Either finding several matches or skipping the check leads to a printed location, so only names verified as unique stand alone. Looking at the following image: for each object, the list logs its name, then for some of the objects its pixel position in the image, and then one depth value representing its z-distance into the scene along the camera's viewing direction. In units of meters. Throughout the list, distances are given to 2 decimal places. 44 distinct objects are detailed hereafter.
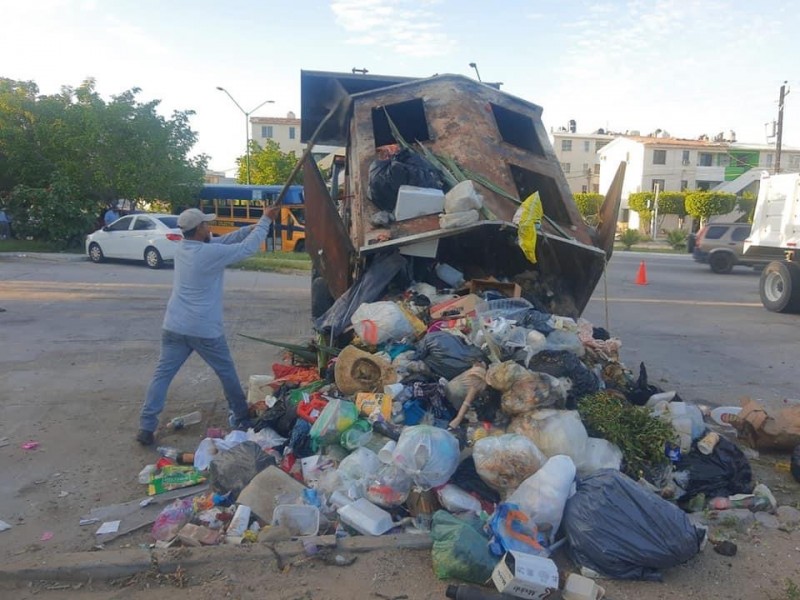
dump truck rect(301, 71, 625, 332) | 5.55
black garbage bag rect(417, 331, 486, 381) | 4.45
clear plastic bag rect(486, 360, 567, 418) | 3.94
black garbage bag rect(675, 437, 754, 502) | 3.90
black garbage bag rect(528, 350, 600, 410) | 4.36
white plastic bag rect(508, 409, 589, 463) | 3.69
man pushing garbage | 4.61
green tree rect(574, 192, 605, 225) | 42.12
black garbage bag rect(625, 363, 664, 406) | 5.02
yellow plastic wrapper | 5.19
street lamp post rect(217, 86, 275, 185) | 32.11
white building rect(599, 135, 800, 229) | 53.28
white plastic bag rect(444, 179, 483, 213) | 5.35
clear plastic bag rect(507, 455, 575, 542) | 3.22
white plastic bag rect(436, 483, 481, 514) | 3.44
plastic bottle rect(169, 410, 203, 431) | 4.91
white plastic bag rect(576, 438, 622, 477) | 3.69
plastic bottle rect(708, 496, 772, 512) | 3.73
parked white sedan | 16.56
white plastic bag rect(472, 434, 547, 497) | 3.42
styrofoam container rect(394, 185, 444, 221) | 5.50
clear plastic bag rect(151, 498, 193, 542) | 3.37
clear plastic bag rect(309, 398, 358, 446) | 4.08
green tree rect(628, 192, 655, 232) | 43.97
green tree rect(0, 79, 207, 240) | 21.16
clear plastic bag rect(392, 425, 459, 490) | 3.48
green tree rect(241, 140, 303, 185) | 38.72
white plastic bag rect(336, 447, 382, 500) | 3.62
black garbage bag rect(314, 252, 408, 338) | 5.45
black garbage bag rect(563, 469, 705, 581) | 3.02
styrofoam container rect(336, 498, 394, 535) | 3.33
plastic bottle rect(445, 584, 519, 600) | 2.79
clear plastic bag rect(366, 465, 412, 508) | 3.51
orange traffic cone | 16.01
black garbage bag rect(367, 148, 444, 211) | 5.68
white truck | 11.41
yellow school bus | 22.02
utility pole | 32.30
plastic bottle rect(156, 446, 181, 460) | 4.32
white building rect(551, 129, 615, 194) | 69.88
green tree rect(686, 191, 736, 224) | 37.47
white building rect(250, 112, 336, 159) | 77.50
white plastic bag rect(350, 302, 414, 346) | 4.98
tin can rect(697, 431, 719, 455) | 4.10
